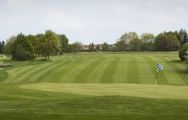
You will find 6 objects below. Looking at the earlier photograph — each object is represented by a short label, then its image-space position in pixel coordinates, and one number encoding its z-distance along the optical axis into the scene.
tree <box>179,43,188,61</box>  82.25
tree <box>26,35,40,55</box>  121.97
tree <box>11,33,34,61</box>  116.19
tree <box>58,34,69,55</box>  192.88
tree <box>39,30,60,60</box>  119.25
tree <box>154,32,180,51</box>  180.40
